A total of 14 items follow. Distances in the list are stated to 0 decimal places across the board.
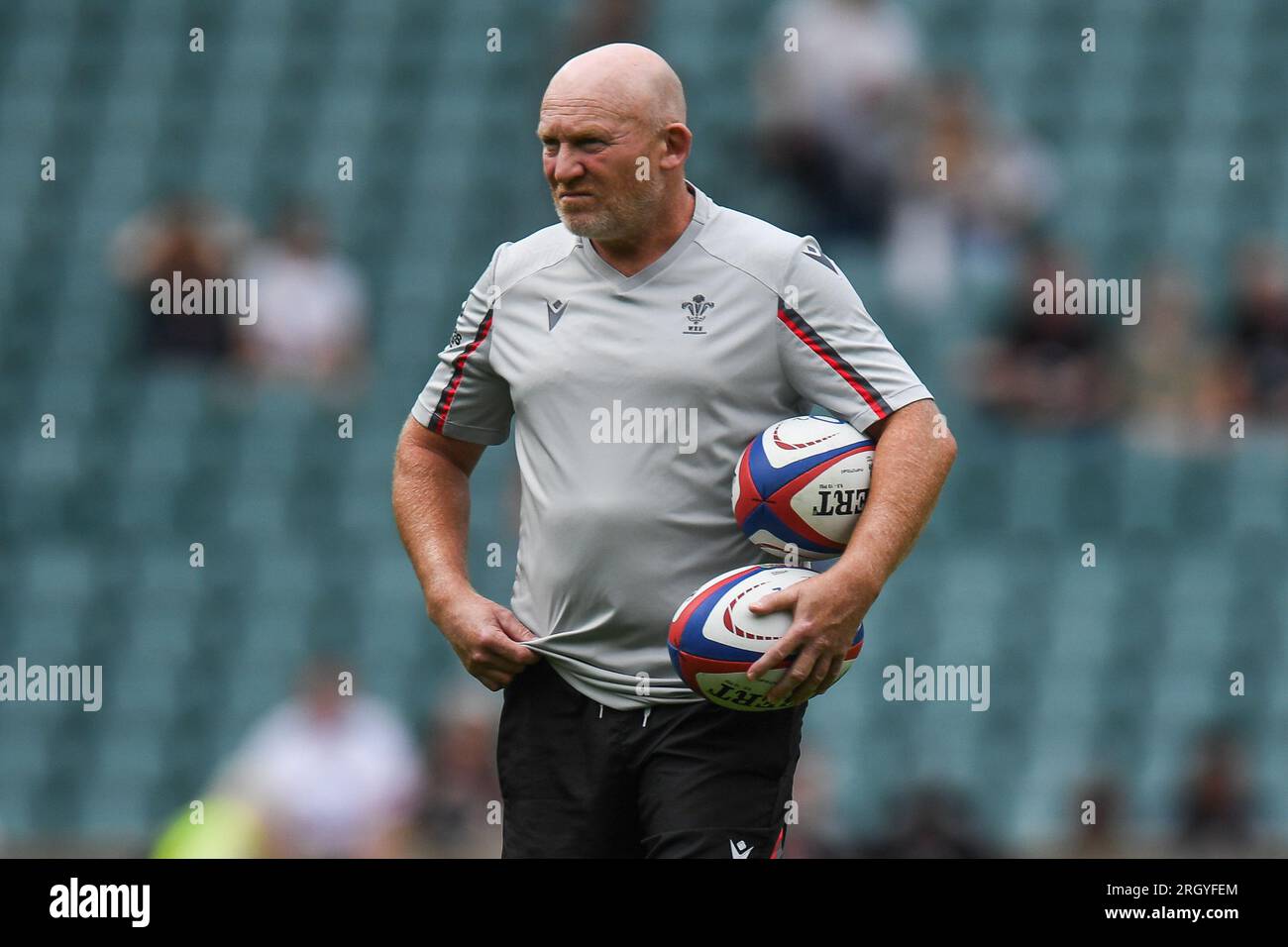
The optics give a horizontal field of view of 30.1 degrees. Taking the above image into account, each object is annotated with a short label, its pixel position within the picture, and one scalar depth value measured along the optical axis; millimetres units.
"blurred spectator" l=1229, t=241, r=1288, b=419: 12492
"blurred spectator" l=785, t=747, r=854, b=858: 9148
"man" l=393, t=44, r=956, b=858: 5320
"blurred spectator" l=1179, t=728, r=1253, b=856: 10531
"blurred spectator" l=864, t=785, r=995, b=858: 9773
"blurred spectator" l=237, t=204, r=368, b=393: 13336
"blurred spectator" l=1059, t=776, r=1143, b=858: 10453
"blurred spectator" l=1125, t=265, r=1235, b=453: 12367
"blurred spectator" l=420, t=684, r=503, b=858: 10211
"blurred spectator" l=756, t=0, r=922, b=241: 13625
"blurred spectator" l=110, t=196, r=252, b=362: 13516
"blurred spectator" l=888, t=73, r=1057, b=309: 13281
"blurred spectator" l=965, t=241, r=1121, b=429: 12430
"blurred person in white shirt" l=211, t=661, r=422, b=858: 10531
